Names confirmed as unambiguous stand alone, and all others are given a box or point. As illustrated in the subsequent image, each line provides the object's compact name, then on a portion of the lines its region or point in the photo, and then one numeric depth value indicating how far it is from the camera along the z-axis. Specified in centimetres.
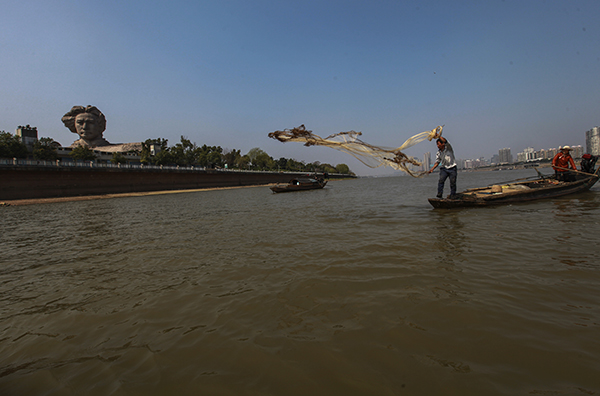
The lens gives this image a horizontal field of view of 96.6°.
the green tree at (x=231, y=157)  11400
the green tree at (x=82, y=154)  6994
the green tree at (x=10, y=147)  5472
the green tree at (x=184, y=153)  8150
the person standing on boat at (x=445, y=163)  1159
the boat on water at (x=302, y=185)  3616
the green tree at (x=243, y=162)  10969
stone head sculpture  10831
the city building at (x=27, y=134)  7669
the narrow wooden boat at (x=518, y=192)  1203
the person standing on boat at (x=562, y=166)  1447
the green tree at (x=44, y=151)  6366
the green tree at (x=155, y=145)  8938
